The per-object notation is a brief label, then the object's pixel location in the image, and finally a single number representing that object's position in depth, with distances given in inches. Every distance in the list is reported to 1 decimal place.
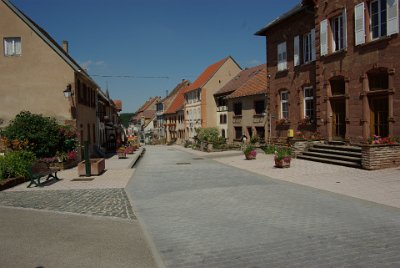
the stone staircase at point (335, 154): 638.2
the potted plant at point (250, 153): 864.9
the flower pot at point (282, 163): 668.7
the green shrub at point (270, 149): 975.5
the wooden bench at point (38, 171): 540.0
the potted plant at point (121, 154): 1098.1
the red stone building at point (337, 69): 633.6
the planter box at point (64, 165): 781.5
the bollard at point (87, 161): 655.1
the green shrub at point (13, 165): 584.2
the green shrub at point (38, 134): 776.9
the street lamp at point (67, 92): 849.8
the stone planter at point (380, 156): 567.2
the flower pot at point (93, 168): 664.4
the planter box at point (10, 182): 525.6
